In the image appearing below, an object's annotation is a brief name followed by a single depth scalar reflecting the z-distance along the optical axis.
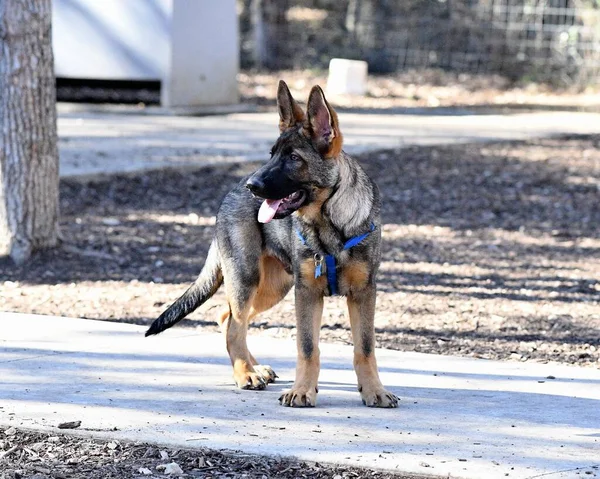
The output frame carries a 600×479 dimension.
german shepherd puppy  8.76
